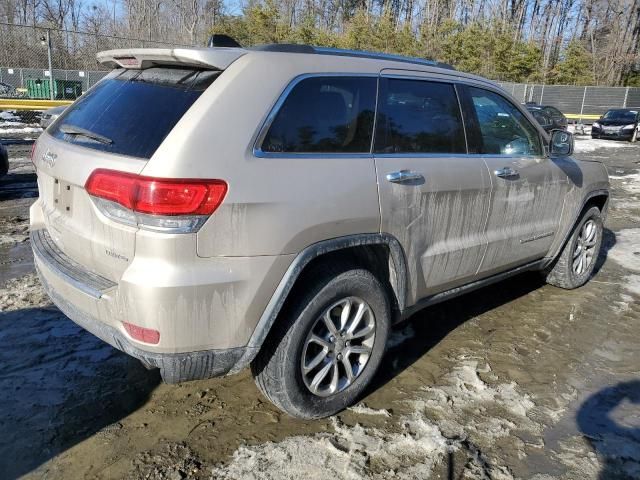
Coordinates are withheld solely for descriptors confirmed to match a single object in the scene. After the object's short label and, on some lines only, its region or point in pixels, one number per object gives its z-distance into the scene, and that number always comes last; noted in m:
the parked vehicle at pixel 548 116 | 21.09
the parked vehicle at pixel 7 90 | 22.30
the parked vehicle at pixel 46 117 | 13.94
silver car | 2.41
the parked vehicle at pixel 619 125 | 23.84
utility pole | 15.81
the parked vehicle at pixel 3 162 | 8.38
